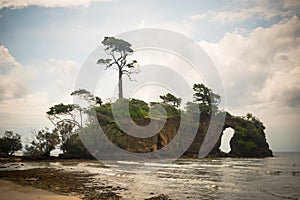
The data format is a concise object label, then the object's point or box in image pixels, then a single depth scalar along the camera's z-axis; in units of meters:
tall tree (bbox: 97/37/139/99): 54.00
